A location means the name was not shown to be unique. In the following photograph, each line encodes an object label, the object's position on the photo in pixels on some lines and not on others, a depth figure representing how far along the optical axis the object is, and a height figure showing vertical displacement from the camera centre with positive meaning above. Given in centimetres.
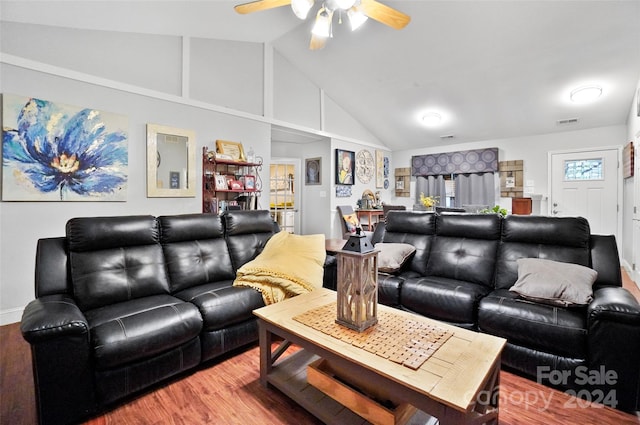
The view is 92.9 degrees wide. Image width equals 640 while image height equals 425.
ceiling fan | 245 +167
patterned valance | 612 +100
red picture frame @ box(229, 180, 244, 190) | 426 +33
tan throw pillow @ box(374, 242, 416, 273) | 267 -42
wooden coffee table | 106 -63
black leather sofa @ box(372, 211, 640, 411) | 160 -60
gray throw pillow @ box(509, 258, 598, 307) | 183 -47
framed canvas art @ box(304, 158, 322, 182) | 639 +81
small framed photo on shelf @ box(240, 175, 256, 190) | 444 +39
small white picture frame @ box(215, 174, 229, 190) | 413 +36
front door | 495 +38
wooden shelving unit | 414 +36
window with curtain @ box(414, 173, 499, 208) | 618 +44
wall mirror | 363 +58
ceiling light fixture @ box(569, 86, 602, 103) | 422 +164
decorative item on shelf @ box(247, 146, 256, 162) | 462 +81
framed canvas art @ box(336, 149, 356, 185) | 624 +89
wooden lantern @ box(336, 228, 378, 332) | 148 -38
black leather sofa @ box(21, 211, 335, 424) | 147 -61
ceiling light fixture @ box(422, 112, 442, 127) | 566 +171
